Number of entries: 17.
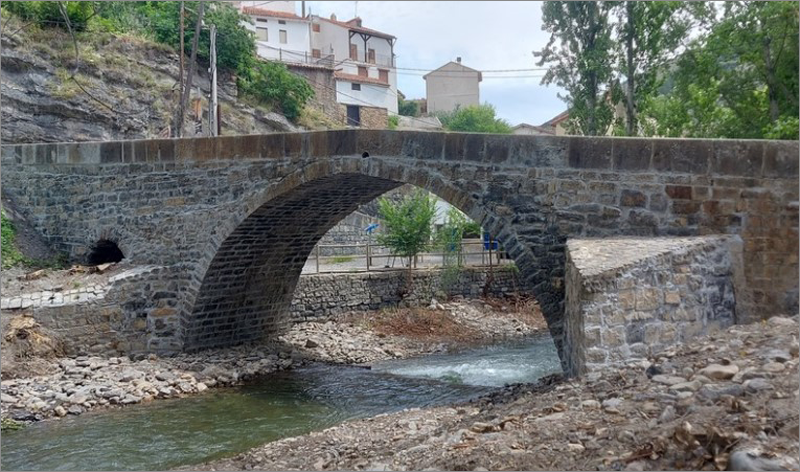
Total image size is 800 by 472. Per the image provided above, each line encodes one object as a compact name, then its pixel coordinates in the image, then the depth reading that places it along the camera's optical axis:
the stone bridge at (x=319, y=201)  8.58
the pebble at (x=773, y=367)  5.90
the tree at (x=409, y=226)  20.27
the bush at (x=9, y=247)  14.62
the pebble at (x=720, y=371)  6.04
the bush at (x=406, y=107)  49.97
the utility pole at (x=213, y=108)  19.99
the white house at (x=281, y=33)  42.31
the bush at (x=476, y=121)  46.22
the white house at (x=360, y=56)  42.59
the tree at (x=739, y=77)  16.09
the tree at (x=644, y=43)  20.41
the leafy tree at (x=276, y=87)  29.22
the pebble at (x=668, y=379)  6.32
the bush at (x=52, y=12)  21.89
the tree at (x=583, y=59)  21.38
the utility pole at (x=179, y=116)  21.01
